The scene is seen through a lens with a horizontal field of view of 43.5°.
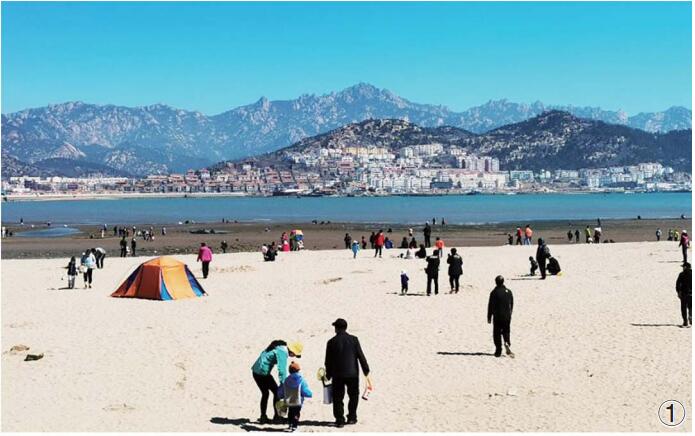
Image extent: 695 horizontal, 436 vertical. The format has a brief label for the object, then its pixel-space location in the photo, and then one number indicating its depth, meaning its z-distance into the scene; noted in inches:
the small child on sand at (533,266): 945.5
